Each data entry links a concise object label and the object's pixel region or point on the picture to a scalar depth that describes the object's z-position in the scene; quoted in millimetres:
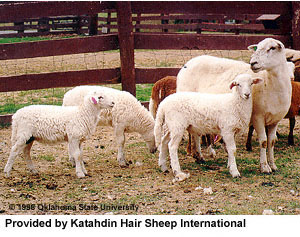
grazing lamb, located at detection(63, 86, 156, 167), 6863
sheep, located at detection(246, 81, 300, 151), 7580
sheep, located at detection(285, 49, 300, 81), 8781
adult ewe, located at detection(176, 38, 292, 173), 6039
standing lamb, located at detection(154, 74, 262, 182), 6035
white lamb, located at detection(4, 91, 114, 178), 6070
